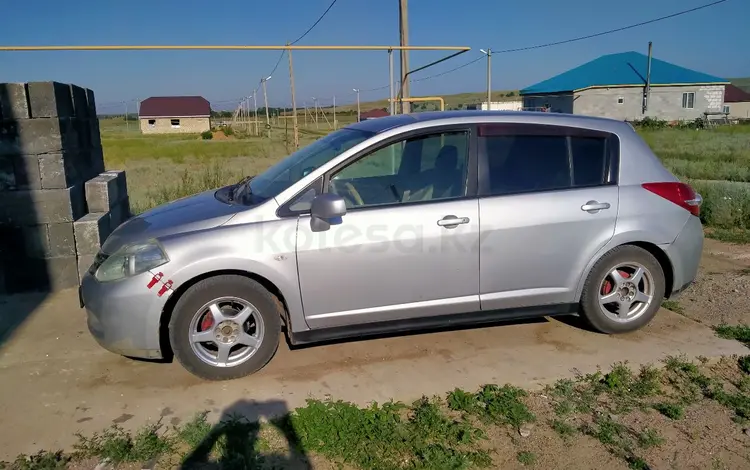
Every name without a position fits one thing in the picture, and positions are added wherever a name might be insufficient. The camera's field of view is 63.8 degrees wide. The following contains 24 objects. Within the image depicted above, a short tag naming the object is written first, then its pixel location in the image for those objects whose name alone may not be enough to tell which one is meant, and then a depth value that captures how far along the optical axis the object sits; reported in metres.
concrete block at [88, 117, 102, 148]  7.05
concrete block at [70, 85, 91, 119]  6.51
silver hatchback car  3.94
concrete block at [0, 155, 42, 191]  5.89
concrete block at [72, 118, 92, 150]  6.52
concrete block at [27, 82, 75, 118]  5.89
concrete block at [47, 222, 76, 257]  6.07
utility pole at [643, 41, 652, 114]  51.38
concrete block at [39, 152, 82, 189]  5.97
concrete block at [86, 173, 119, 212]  6.48
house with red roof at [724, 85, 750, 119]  64.06
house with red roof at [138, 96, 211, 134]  69.81
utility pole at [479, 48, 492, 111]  23.24
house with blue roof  52.12
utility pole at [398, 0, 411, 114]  12.38
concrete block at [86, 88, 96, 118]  7.07
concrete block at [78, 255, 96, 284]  6.13
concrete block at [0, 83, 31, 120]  5.78
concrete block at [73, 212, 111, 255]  6.11
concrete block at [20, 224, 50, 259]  6.01
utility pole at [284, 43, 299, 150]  15.36
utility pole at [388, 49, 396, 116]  11.26
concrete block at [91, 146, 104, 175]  7.07
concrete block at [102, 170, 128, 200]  7.22
